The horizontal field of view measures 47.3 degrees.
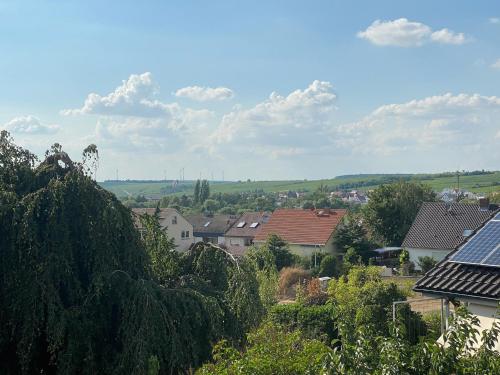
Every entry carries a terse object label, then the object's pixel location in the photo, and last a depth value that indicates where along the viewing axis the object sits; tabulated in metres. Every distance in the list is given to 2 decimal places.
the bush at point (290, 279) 34.09
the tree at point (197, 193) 136.25
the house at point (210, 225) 73.19
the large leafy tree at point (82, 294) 10.26
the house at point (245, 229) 59.34
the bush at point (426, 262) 39.56
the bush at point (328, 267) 38.56
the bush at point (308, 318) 20.64
